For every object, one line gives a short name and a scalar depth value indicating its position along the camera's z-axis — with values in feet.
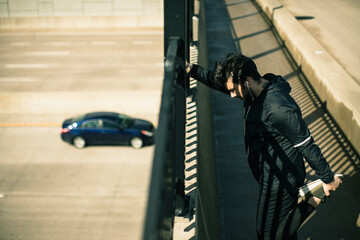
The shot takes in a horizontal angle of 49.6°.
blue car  51.19
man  8.57
